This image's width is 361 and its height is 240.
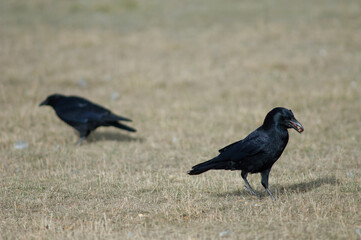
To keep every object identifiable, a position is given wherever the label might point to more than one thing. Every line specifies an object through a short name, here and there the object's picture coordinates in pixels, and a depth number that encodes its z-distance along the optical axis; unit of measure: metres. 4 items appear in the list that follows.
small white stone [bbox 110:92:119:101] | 25.30
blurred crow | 17.89
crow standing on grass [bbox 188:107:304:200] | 11.17
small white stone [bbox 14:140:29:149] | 17.26
